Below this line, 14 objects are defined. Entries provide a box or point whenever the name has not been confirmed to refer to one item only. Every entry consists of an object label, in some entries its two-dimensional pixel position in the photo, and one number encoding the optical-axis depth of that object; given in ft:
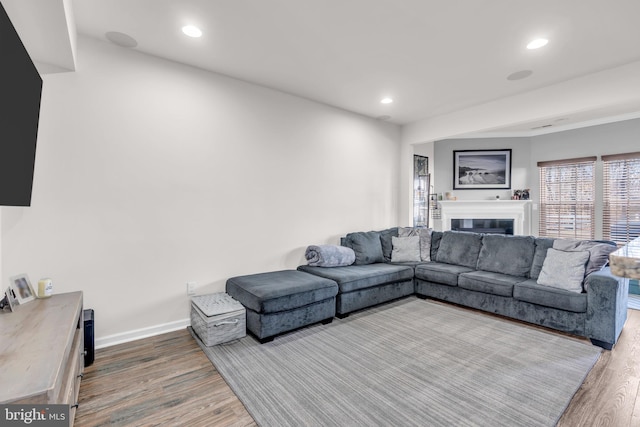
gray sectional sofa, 9.20
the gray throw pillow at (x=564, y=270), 9.78
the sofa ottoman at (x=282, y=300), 8.95
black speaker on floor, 7.62
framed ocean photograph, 20.57
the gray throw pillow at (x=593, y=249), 9.79
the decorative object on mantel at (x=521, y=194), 19.83
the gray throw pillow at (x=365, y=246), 13.82
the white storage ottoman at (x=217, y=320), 8.70
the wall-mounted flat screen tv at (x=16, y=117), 4.58
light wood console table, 3.47
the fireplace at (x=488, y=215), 19.70
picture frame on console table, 6.52
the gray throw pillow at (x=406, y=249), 14.37
